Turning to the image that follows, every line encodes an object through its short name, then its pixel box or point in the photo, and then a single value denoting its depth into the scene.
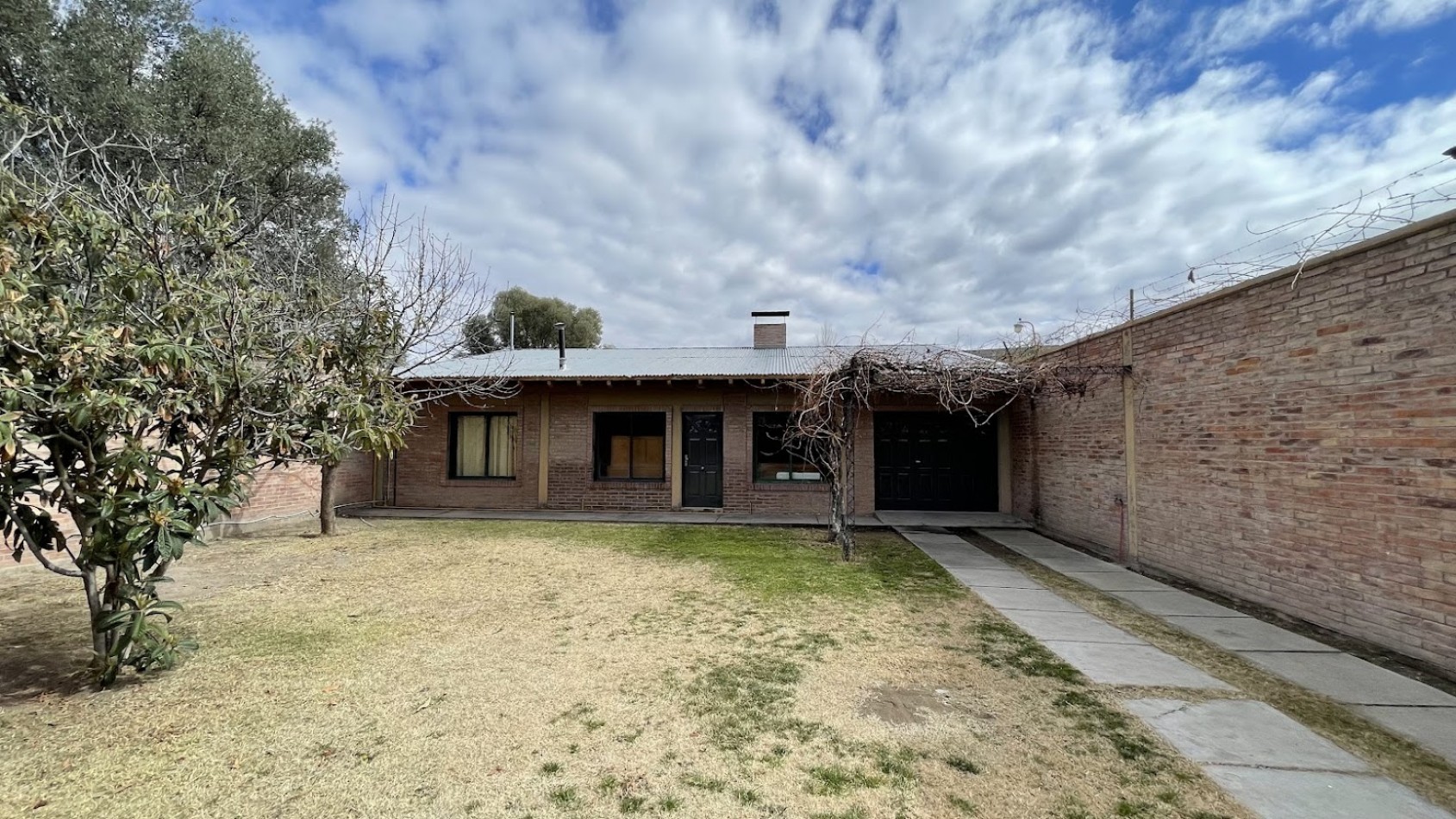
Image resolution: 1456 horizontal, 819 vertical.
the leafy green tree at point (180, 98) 9.09
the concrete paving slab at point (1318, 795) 2.30
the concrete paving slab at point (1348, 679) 3.34
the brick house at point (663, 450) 11.19
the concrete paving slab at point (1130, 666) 3.61
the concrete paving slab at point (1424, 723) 2.84
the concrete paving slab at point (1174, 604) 5.09
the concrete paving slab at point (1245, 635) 4.22
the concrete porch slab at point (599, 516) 10.23
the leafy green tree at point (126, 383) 2.82
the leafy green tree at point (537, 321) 25.38
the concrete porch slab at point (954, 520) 9.83
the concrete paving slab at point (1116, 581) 5.96
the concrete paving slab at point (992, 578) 6.07
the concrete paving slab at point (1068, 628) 4.42
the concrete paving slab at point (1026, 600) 5.26
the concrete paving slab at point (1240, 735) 2.69
